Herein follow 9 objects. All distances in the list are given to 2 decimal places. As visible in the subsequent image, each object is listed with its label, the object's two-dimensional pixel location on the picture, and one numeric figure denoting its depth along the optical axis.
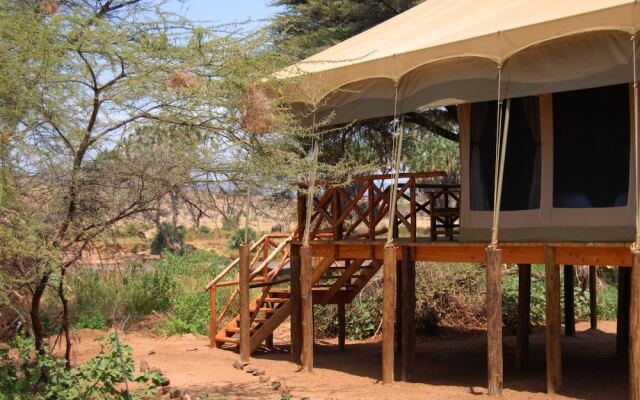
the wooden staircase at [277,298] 16.80
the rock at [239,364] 15.16
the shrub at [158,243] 40.97
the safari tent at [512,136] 11.29
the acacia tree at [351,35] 19.81
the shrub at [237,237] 42.93
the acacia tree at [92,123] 9.76
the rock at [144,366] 13.58
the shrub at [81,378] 10.40
